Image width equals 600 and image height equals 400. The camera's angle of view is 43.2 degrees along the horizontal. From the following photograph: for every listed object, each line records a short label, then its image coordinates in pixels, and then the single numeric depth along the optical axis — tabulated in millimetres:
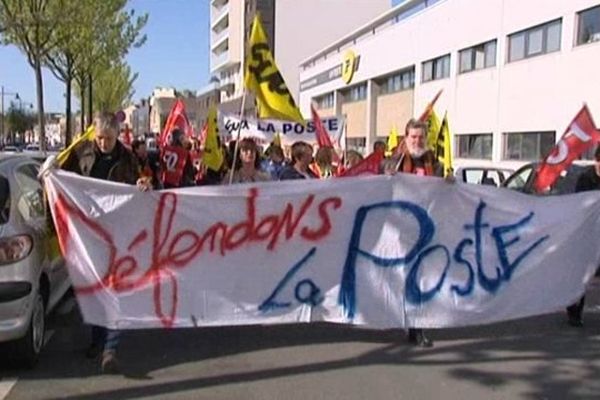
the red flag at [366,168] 6594
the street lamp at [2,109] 85875
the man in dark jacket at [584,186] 7008
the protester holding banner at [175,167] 11102
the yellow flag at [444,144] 9025
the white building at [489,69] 21266
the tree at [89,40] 26266
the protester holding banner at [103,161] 5707
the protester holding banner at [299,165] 7137
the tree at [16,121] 98375
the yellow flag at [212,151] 11078
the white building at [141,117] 66112
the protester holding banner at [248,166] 6879
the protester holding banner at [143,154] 11094
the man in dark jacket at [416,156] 6500
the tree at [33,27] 22625
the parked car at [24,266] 5195
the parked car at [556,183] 9750
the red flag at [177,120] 15195
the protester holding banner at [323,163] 9305
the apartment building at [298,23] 76875
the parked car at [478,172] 13953
